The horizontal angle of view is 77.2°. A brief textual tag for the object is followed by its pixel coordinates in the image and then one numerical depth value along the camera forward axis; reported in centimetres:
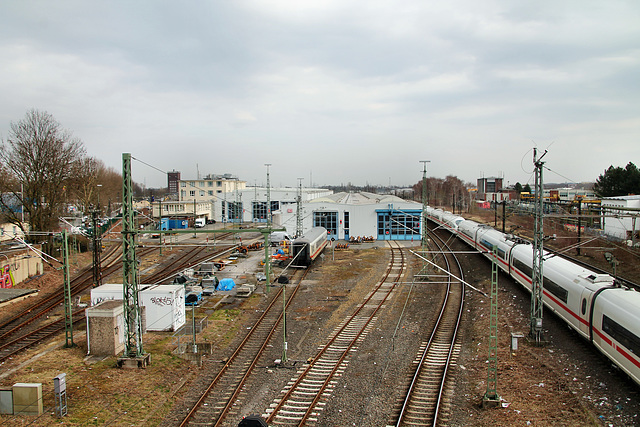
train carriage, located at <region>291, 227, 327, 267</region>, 2962
